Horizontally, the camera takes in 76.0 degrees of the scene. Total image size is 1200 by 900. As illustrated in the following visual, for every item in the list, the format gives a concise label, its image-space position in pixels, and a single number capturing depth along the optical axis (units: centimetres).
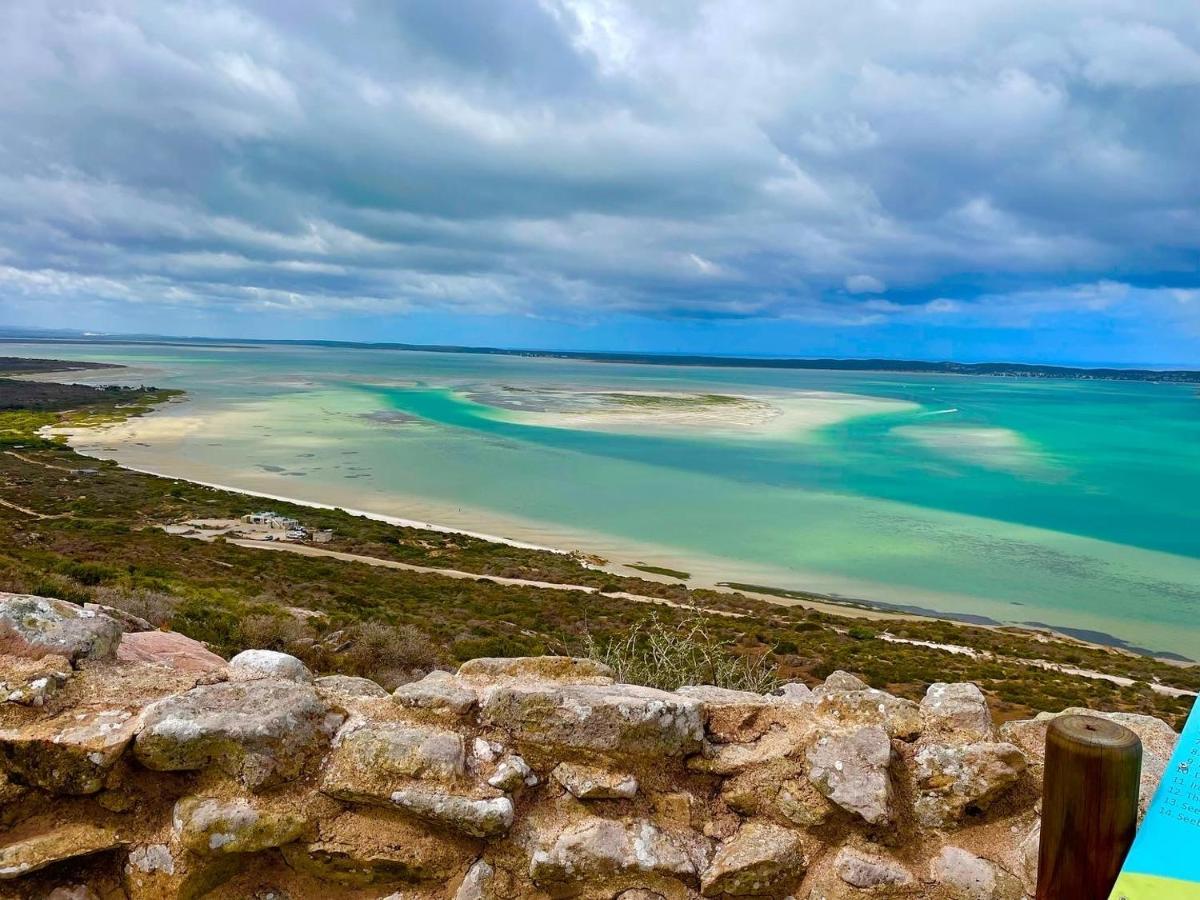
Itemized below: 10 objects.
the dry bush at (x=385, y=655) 1031
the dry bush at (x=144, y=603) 1104
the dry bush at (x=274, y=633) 1082
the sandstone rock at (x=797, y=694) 502
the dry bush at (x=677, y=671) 761
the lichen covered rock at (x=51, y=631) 438
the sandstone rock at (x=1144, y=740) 391
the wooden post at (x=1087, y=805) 282
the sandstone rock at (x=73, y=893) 344
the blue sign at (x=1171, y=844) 255
